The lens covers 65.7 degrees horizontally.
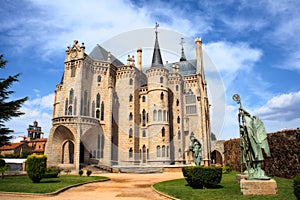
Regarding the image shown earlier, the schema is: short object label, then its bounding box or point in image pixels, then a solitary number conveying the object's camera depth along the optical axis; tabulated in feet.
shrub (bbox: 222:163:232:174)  75.56
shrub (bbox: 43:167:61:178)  61.51
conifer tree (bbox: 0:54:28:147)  72.08
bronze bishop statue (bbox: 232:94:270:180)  33.71
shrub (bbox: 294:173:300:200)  21.09
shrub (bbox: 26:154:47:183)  48.44
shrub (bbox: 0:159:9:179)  72.83
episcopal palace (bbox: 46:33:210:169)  104.63
